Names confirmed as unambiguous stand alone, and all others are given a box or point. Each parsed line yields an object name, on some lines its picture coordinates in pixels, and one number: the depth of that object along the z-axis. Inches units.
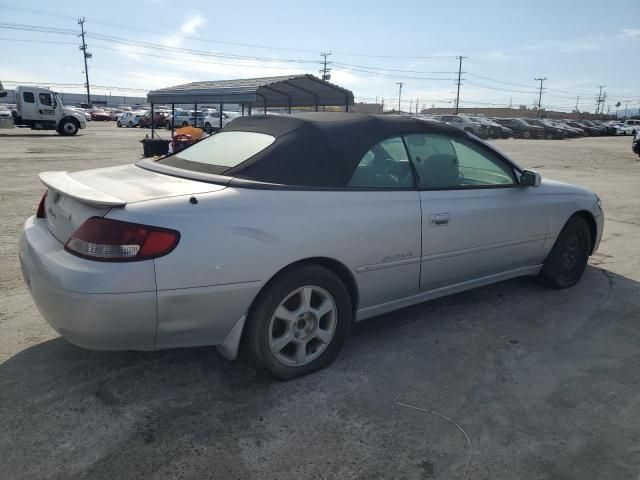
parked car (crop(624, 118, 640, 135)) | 2347.9
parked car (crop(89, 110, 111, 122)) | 2212.1
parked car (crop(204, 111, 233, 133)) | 1320.6
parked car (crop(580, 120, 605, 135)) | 1867.6
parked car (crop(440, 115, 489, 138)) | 1354.3
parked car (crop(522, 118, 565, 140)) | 1571.1
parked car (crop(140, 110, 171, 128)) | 1571.1
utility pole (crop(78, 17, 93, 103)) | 2920.8
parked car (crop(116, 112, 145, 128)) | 1689.2
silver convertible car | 94.5
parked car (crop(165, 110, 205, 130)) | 1401.6
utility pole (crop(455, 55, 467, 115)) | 3475.6
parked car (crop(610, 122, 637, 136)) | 1941.4
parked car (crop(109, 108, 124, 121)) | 2297.0
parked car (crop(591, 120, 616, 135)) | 1899.6
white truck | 1014.4
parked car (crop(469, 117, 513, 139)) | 1473.9
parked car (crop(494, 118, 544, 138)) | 1573.6
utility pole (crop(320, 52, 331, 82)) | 3678.2
